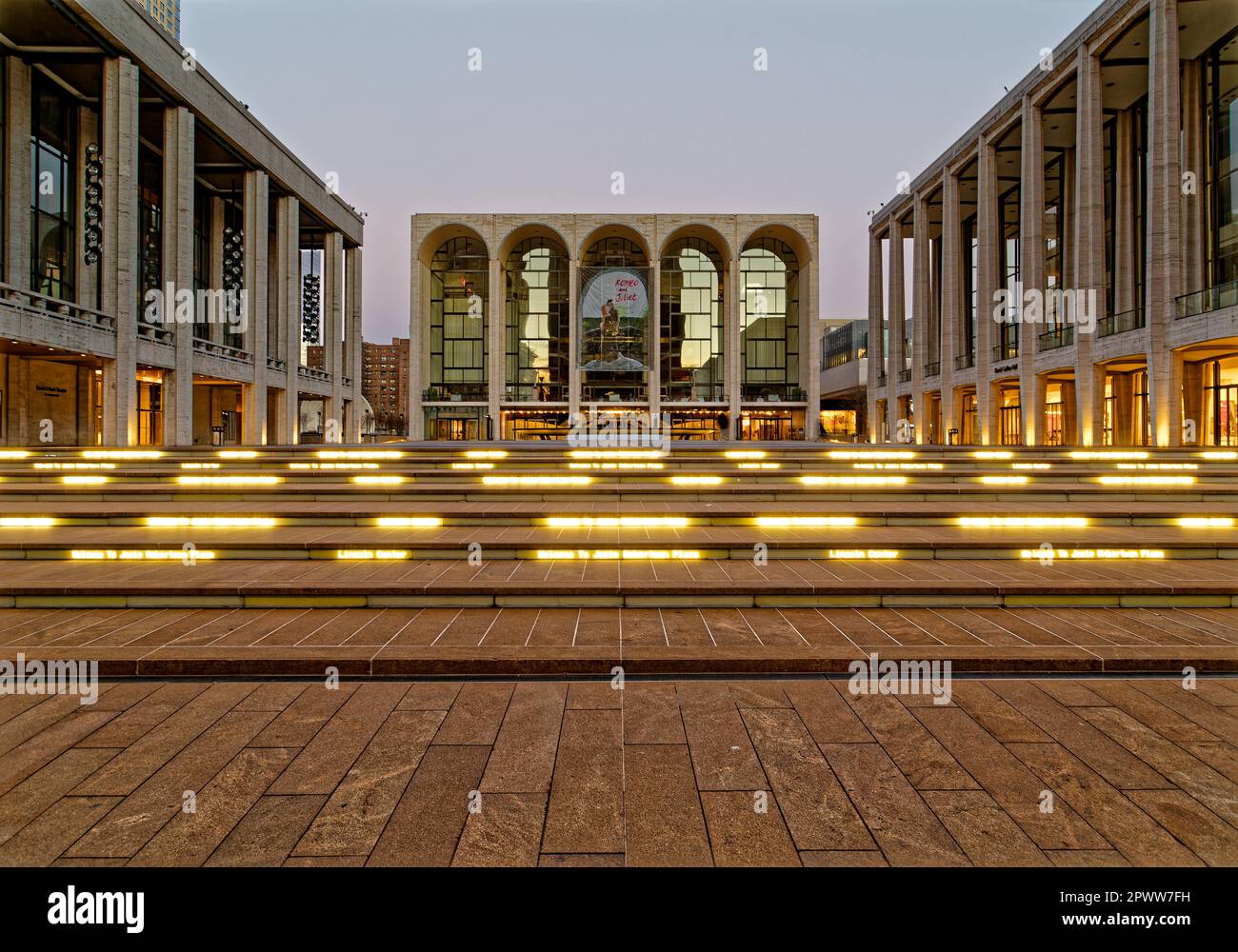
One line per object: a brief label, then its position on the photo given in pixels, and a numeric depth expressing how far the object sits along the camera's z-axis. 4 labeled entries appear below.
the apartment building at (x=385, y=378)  185.99
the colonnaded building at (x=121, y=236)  20.12
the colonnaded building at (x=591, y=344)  45.50
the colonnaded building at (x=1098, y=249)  20.31
